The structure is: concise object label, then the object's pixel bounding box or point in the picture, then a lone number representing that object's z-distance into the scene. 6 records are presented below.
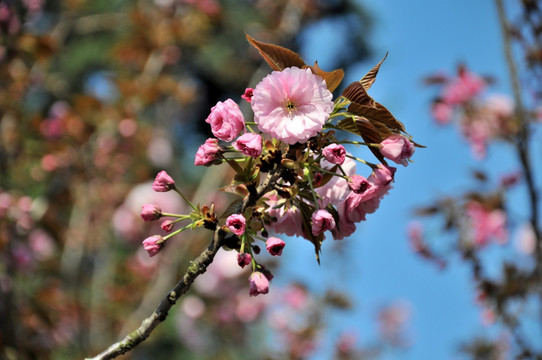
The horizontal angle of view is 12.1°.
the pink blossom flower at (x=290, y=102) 1.45
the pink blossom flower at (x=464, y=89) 3.06
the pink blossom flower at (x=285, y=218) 1.49
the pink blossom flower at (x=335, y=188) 1.48
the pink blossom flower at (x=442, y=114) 3.31
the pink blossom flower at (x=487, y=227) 2.96
